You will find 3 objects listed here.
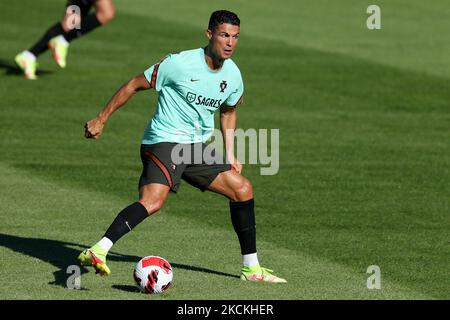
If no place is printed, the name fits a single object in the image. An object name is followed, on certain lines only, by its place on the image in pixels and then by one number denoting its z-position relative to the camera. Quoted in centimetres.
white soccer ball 1059
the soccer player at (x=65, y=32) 2244
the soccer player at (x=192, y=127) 1095
